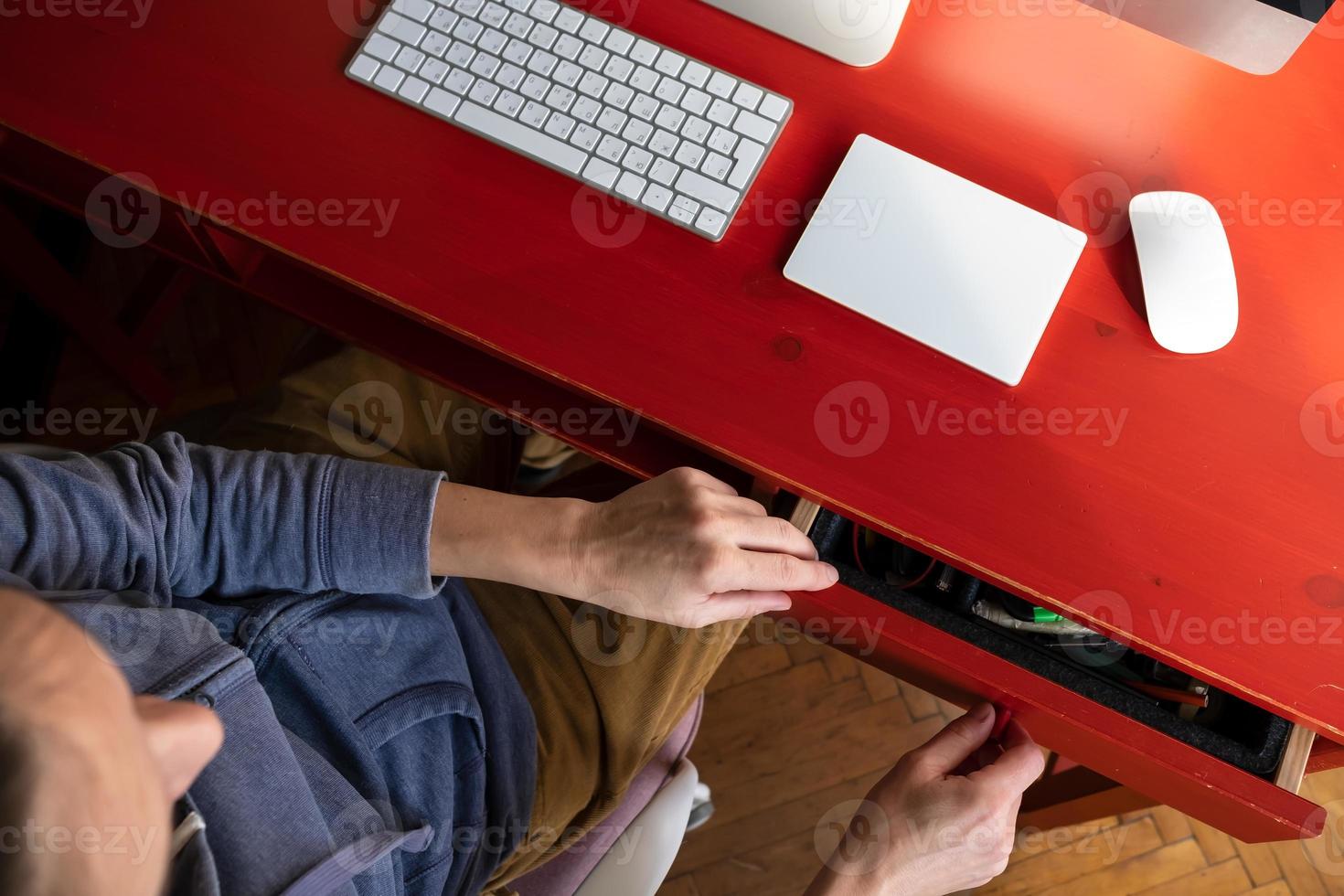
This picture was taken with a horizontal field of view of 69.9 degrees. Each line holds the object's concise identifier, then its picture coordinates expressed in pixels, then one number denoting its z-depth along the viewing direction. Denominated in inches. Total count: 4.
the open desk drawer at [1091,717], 25.7
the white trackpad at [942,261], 28.3
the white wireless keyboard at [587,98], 29.6
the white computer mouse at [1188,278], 28.2
